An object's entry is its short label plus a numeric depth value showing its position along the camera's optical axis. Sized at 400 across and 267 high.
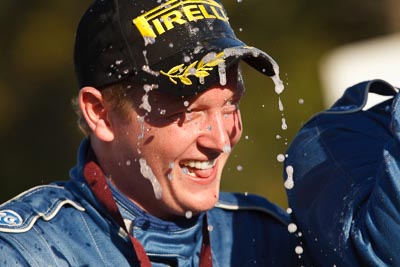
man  6.56
